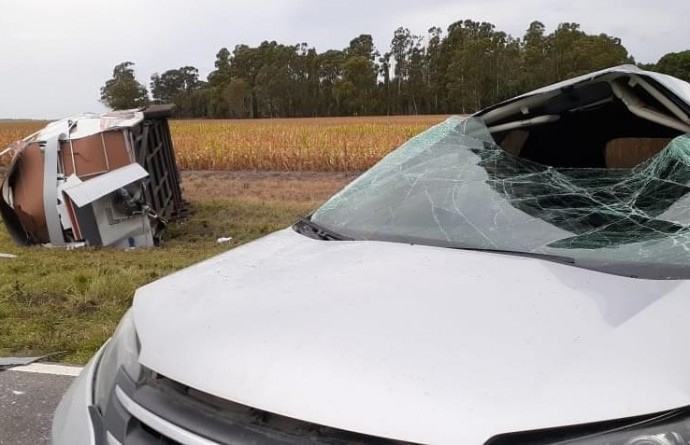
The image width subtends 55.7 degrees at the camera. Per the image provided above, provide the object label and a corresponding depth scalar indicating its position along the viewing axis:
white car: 1.26
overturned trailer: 8.45
